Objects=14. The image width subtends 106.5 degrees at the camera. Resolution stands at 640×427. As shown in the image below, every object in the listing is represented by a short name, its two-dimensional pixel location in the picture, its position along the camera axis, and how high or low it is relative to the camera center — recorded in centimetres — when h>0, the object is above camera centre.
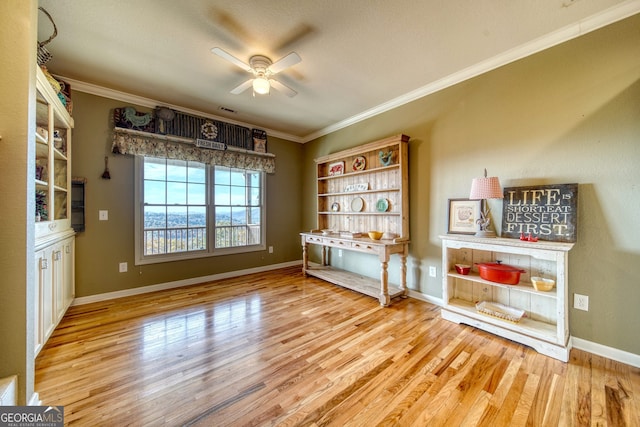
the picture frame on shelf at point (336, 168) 403 +77
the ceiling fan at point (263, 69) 201 +133
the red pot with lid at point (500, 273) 210 -54
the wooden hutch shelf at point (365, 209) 306 +7
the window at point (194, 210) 338 +6
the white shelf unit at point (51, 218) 183 -4
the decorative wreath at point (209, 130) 373 +132
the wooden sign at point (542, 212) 198 +0
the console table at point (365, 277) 288 -77
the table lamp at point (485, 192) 218 +20
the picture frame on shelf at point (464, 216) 254 -4
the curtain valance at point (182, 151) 311 +94
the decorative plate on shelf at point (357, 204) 378 +14
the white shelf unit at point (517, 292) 184 -78
